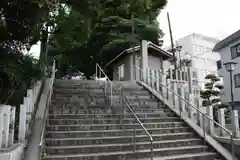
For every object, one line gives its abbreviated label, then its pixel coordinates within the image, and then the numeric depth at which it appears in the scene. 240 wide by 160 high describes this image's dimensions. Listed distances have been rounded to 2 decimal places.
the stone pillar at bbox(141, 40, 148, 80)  9.16
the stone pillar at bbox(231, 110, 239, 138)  4.66
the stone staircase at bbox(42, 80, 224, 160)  4.05
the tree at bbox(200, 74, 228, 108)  13.74
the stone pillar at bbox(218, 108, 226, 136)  5.19
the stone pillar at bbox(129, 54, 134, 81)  11.02
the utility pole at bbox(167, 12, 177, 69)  13.41
